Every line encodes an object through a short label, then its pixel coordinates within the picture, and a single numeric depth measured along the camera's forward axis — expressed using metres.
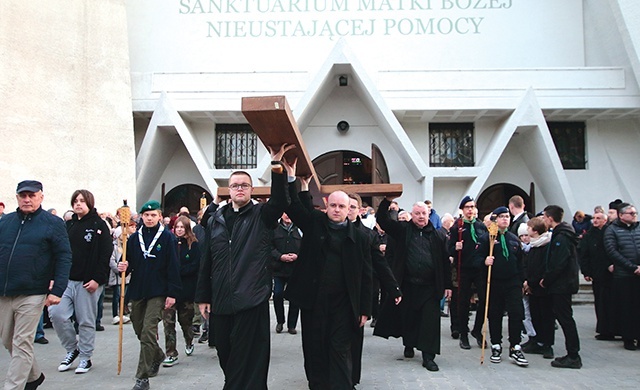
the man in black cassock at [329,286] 4.58
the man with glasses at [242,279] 4.02
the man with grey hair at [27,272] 4.48
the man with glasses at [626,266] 7.20
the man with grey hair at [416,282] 6.26
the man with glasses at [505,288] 6.37
